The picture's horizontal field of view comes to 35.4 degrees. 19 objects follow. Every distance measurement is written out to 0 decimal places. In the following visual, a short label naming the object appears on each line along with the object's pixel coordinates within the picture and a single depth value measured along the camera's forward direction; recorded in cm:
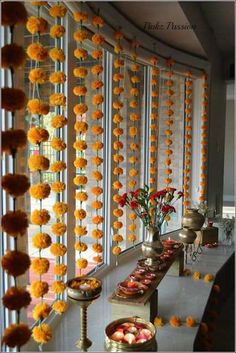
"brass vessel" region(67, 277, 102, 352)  215
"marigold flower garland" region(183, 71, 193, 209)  574
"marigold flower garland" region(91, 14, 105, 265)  310
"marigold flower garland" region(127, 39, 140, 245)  407
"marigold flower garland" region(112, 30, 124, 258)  368
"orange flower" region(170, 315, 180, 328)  271
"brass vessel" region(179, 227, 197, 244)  411
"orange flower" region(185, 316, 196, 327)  272
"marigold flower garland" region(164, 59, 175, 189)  499
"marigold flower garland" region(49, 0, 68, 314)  237
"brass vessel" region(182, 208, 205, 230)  424
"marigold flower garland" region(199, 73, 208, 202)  590
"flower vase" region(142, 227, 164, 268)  308
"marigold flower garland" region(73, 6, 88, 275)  277
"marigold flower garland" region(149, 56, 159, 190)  482
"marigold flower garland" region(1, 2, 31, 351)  162
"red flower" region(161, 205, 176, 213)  302
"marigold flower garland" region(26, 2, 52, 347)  198
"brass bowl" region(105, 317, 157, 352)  196
